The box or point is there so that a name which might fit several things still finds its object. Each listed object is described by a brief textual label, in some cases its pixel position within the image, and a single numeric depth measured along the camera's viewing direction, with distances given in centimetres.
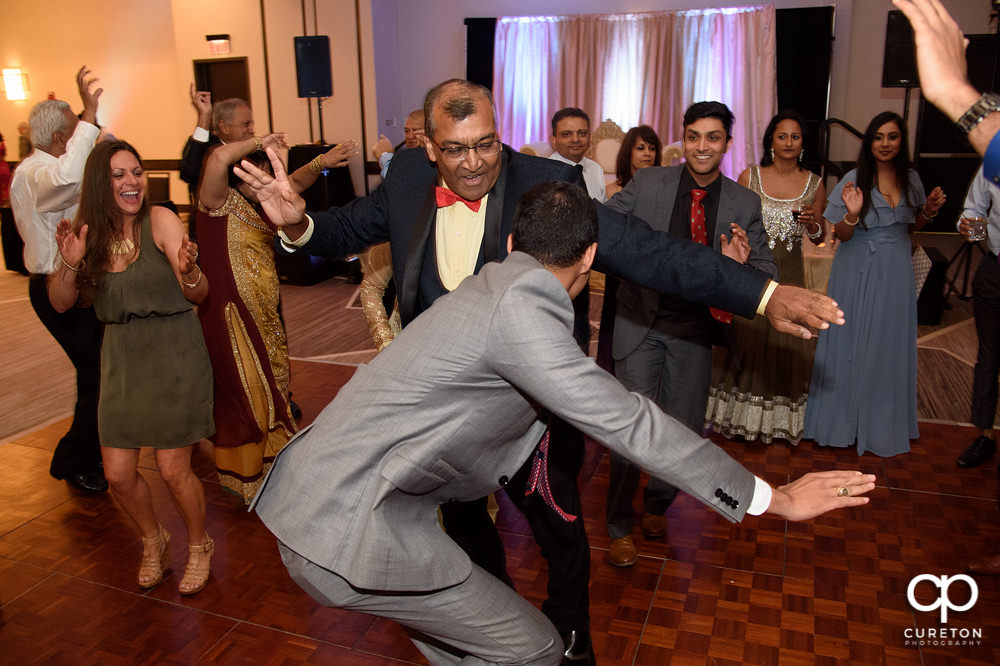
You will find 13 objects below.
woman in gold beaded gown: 389
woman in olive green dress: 262
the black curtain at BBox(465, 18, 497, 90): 976
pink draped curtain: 891
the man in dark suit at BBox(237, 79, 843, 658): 203
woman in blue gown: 363
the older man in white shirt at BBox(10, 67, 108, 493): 346
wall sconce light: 1145
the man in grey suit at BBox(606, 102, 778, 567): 284
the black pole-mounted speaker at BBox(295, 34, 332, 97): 845
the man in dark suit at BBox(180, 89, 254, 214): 381
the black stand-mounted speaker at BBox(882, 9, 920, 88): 727
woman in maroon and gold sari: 326
